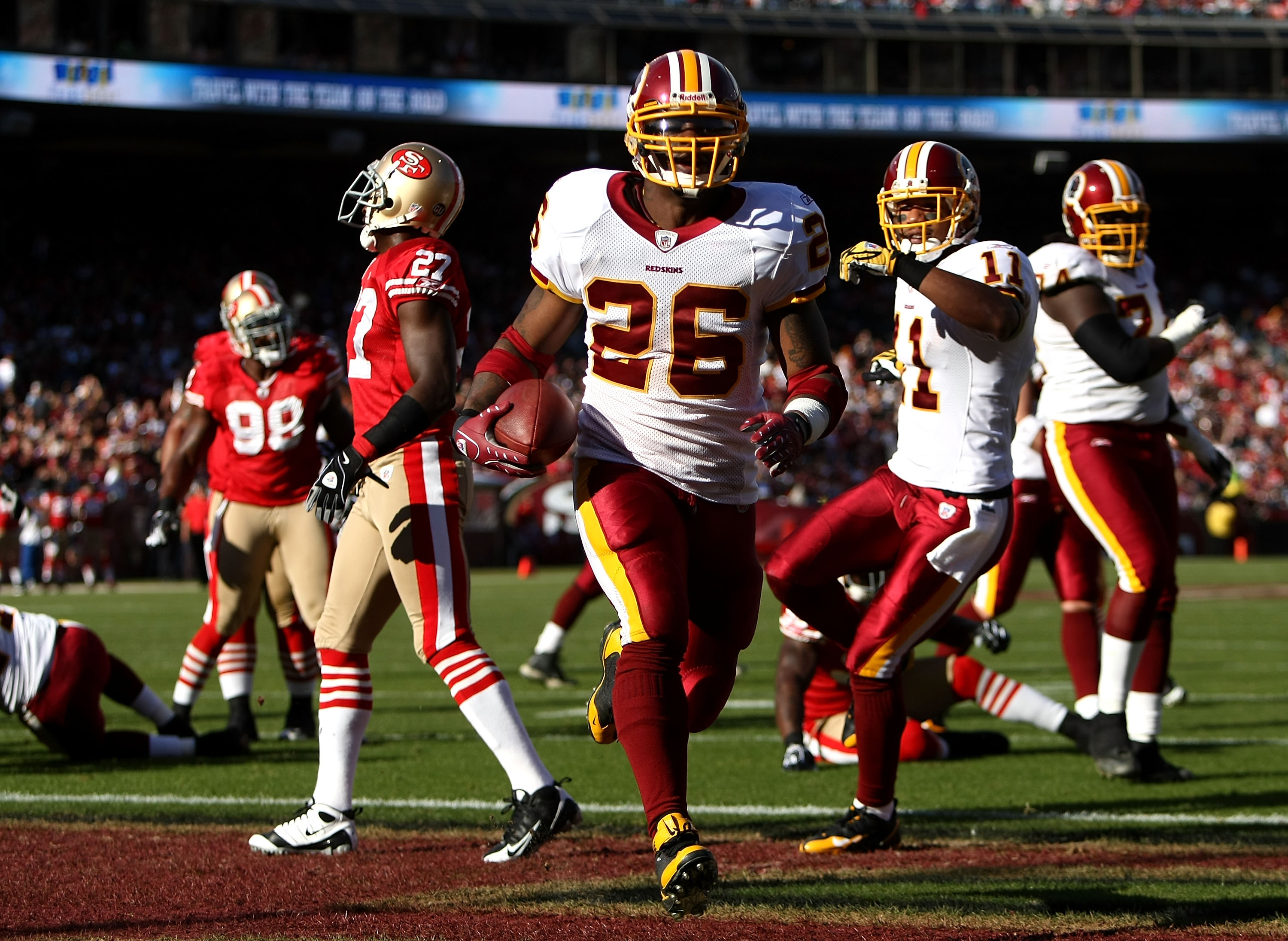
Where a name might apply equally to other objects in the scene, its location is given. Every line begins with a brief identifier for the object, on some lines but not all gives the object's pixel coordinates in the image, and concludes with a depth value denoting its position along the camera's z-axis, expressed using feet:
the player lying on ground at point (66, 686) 36.40
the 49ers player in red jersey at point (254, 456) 40.70
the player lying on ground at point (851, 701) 37.78
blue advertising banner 167.22
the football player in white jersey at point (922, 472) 27.91
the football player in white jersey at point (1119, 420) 35.65
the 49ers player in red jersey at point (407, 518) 26.96
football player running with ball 23.43
